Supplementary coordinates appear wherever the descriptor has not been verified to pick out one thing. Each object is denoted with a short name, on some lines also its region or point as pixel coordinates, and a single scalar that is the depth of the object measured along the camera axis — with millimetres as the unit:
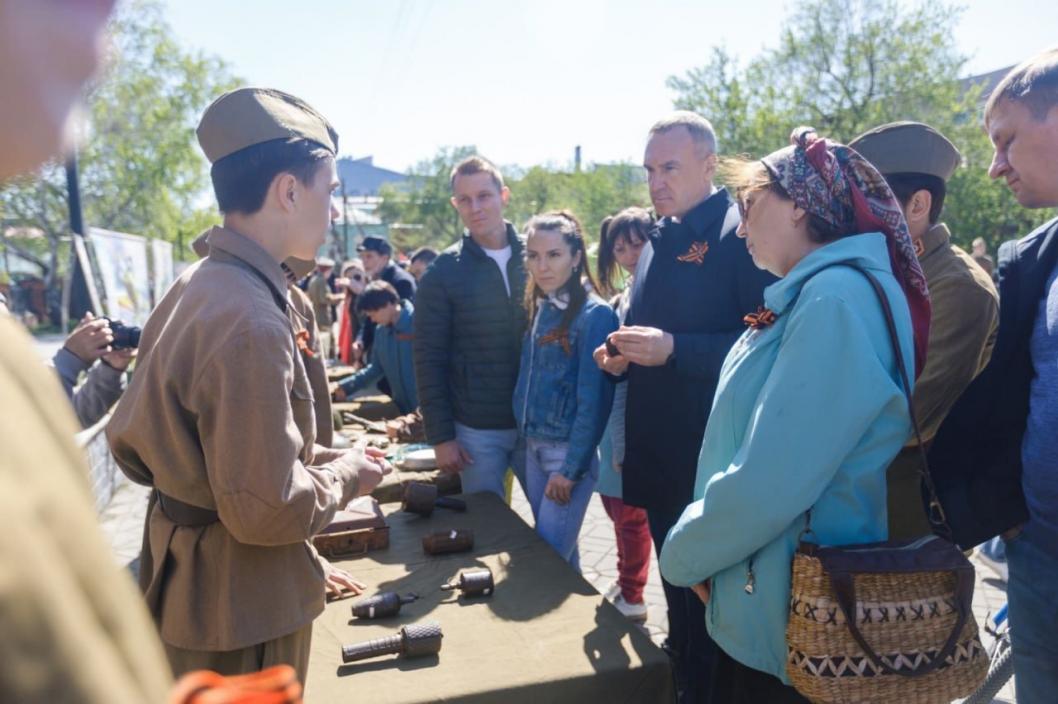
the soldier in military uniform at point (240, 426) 1464
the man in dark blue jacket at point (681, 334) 2508
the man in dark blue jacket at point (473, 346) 3486
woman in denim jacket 3061
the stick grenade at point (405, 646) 1877
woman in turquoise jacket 1466
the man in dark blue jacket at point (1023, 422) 1676
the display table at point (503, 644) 1767
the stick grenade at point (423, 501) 3002
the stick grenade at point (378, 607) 2139
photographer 2986
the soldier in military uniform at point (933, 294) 2189
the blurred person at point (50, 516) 368
